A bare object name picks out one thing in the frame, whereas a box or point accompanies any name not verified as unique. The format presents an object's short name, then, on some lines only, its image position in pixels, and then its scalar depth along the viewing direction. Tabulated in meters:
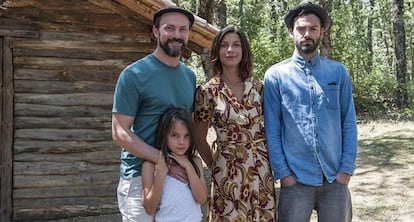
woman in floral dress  3.15
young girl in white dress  2.80
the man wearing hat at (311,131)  3.13
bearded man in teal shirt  2.80
